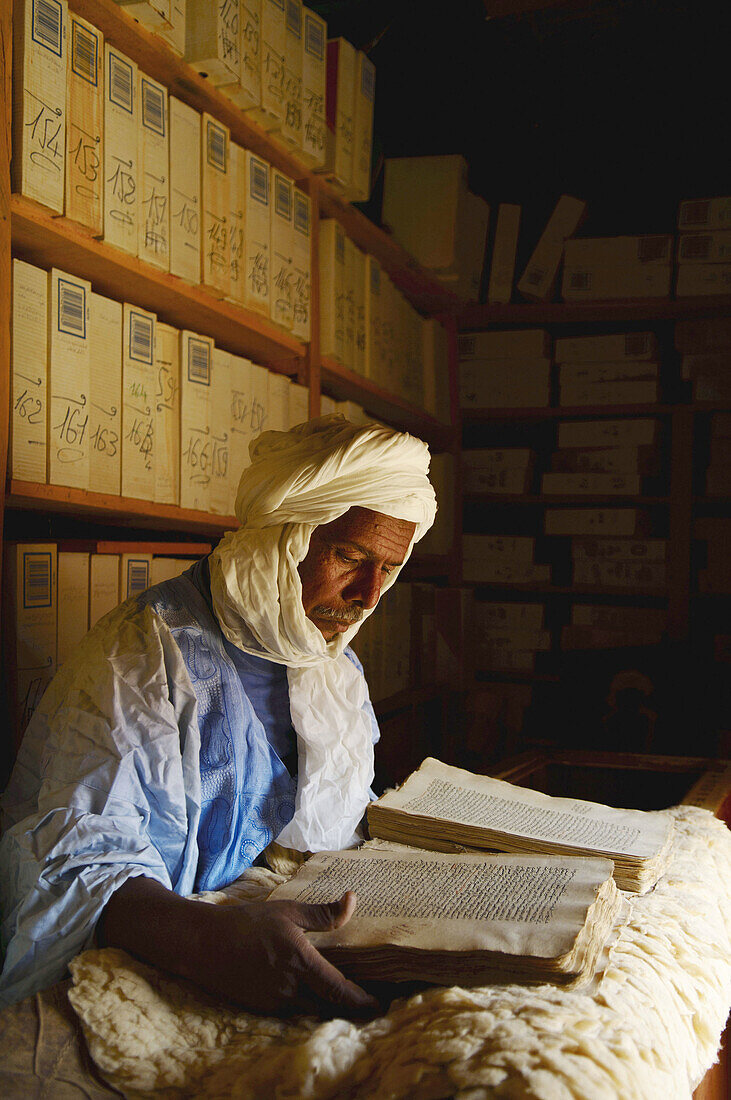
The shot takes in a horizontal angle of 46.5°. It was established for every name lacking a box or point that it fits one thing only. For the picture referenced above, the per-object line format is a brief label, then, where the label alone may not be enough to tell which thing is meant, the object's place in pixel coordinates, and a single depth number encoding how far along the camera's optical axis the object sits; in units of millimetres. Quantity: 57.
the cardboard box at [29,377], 1148
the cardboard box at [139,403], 1378
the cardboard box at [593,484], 3031
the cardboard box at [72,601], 1288
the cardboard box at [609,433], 3012
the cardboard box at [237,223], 1625
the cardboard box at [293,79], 1771
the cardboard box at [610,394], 3031
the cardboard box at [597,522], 3031
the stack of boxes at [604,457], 3021
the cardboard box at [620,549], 3021
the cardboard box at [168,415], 1464
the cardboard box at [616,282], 2992
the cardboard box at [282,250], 1787
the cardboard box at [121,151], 1289
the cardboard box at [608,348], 3037
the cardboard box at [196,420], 1522
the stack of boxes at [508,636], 3117
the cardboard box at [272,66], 1684
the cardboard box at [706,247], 2945
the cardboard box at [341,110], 2006
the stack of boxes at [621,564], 3023
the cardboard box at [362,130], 2102
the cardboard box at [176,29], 1384
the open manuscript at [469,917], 605
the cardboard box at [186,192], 1455
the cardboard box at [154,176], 1374
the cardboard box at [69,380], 1216
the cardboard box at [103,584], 1367
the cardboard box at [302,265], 1880
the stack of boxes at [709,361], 2965
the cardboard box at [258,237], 1693
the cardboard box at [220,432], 1603
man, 654
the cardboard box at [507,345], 3107
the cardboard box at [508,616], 3111
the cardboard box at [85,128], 1206
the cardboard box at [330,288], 2031
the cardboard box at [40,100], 1111
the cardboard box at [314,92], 1855
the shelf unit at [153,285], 1138
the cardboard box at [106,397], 1307
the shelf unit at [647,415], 3004
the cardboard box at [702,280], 2928
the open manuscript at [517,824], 885
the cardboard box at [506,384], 3123
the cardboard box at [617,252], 2994
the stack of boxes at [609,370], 3035
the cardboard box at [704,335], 2975
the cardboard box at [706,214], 2943
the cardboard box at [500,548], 3154
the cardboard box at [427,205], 2781
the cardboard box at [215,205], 1535
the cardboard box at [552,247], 3113
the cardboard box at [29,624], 1198
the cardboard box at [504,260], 3129
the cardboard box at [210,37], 1469
